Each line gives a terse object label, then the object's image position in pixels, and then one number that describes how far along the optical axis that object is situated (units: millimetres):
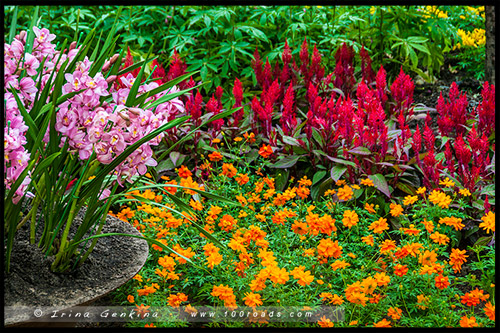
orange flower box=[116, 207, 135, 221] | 2398
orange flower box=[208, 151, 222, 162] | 2750
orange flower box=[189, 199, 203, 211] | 2410
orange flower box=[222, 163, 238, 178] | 2646
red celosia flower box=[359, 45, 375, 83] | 3652
